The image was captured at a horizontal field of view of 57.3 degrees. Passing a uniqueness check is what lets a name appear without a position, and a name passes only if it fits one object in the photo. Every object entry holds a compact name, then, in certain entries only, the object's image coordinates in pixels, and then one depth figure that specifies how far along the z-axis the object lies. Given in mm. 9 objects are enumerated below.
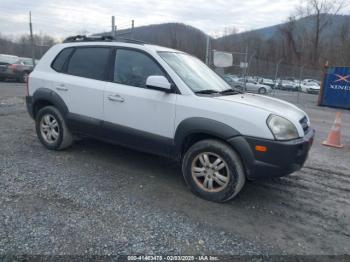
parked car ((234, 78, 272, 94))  29547
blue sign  16906
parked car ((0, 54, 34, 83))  17909
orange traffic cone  7410
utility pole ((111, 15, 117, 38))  11961
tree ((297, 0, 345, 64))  62219
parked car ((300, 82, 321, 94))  35969
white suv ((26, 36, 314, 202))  3631
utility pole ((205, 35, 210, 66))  15104
